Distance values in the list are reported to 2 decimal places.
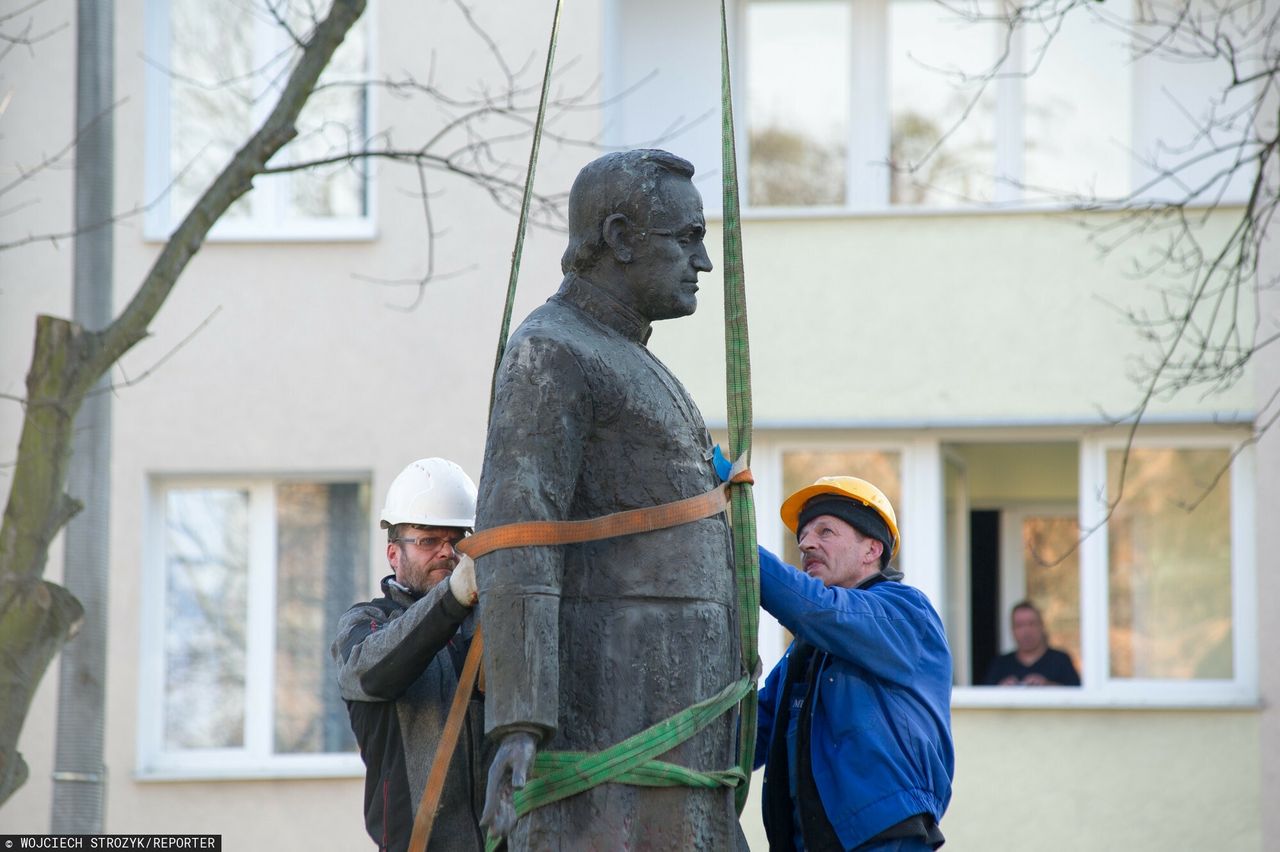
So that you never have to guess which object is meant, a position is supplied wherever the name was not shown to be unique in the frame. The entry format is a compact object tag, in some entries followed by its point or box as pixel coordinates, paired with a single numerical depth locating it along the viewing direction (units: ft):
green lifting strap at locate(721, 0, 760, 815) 25.04
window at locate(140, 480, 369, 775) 75.97
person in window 73.25
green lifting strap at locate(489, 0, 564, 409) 26.00
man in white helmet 26.83
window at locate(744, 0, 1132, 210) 76.84
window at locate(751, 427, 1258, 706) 73.30
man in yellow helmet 28.41
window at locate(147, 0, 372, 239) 76.63
